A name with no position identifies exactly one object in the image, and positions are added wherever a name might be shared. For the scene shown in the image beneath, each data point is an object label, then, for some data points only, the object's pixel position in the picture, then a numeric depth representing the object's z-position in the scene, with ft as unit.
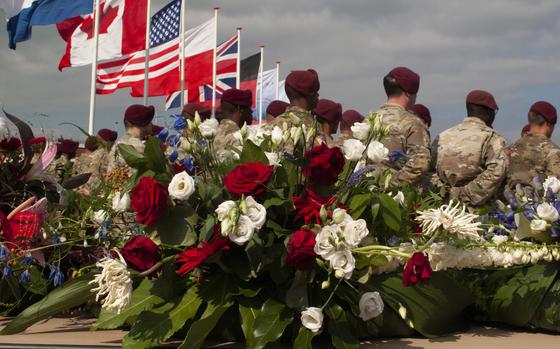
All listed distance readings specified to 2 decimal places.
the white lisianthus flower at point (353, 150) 8.32
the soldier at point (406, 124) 15.52
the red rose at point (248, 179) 7.52
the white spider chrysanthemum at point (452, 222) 7.46
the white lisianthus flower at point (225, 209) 7.18
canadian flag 42.98
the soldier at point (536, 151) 18.38
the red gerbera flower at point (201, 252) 7.29
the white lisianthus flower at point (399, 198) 8.69
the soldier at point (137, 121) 18.37
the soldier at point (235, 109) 17.23
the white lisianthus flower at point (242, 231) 7.16
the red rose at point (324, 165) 7.89
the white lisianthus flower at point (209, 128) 8.41
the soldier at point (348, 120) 26.84
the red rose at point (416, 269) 7.03
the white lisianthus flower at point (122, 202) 7.93
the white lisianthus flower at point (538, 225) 8.52
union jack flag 56.24
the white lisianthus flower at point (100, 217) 9.39
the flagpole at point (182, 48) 46.09
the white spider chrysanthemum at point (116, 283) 7.24
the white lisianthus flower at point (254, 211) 7.26
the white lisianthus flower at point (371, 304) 7.56
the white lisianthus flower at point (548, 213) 8.48
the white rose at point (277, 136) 8.26
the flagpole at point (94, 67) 41.09
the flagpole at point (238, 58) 55.36
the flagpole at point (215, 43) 49.33
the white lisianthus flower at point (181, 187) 7.49
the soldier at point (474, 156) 16.96
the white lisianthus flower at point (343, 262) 7.13
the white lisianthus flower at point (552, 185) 8.87
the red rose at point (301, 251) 7.20
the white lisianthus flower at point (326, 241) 7.16
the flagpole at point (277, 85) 74.84
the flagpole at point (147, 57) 42.39
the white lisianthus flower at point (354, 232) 7.20
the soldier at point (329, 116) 18.22
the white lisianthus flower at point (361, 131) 8.61
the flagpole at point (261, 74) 67.92
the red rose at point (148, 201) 7.48
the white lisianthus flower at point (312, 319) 7.14
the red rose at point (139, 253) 7.54
